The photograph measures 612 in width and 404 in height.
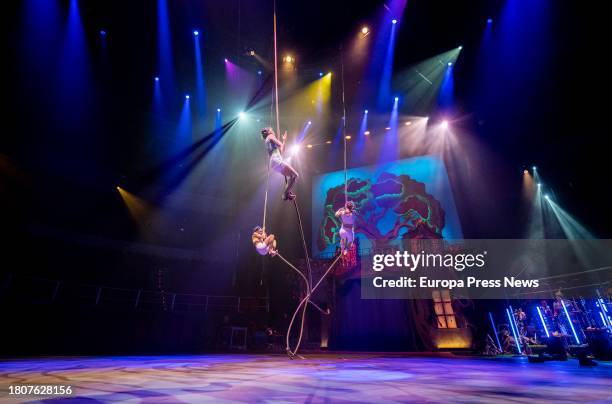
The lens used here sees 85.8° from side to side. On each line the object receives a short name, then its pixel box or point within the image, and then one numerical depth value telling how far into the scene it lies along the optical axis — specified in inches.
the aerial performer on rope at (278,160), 243.9
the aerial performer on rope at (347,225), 263.3
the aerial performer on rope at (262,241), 245.0
